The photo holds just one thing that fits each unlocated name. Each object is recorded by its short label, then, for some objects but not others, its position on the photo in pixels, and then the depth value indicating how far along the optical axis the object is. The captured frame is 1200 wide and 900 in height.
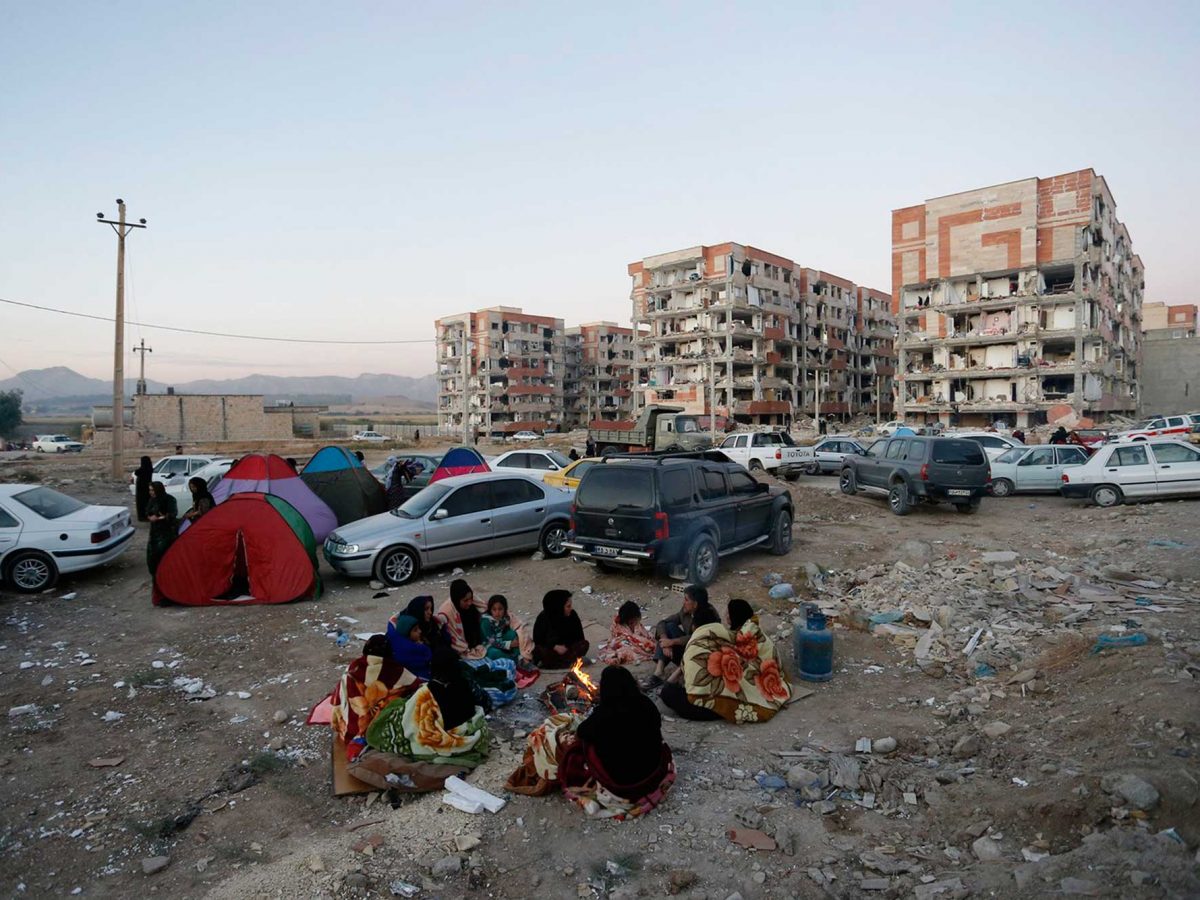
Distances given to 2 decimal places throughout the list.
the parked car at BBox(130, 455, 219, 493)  19.78
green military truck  28.09
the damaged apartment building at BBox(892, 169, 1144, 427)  48.34
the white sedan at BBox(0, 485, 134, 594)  10.38
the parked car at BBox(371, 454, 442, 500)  17.09
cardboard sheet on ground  4.88
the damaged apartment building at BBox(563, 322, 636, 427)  97.38
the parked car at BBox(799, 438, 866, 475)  25.20
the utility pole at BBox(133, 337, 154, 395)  62.44
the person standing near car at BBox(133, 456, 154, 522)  13.43
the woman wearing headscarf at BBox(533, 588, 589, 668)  7.30
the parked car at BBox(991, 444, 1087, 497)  18.70
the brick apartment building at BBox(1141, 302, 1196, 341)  90.38
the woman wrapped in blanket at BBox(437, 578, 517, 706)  6.32
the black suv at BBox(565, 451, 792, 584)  9.74
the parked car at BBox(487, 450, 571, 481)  17.52
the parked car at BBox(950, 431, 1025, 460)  20.73
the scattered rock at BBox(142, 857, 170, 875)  4.09
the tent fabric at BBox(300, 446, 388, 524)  14.76
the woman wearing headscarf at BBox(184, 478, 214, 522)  10.60
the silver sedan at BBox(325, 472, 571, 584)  10.78
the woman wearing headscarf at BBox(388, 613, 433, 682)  6.07
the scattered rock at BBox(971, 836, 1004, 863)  3.90
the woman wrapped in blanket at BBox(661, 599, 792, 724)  5.95
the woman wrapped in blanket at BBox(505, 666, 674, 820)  4.51
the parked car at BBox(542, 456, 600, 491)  15.65
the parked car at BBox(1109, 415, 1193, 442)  28.52
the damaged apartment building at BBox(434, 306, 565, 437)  86.25
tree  68.12
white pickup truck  24.08
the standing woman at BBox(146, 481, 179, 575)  10.42
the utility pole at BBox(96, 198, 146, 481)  25.12
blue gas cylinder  6.84
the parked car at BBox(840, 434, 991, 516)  15.61
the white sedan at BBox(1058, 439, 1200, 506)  15.62
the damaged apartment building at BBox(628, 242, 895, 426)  62.31
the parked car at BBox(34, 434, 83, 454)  54.09
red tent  9.89
